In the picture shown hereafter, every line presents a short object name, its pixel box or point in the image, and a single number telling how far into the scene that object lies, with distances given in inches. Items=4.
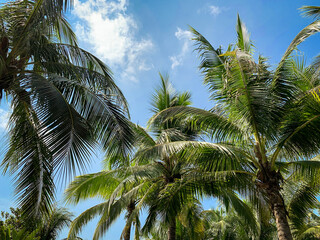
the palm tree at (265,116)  264.5
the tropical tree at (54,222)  572.3
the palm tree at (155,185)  315.0
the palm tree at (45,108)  207.0
